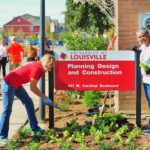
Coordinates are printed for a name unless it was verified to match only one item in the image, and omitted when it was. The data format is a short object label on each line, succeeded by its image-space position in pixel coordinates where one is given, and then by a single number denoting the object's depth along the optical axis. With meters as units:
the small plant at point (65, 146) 6.99
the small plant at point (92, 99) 10.96
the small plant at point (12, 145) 7.19
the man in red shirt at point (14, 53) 18.25
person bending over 7.36
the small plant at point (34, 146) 7.01
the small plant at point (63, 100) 11.15
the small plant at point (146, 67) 7.85
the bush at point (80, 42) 14.05
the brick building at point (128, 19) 10.20
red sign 8.38
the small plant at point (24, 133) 7.96
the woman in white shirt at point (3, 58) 18.08
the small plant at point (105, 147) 6.93
